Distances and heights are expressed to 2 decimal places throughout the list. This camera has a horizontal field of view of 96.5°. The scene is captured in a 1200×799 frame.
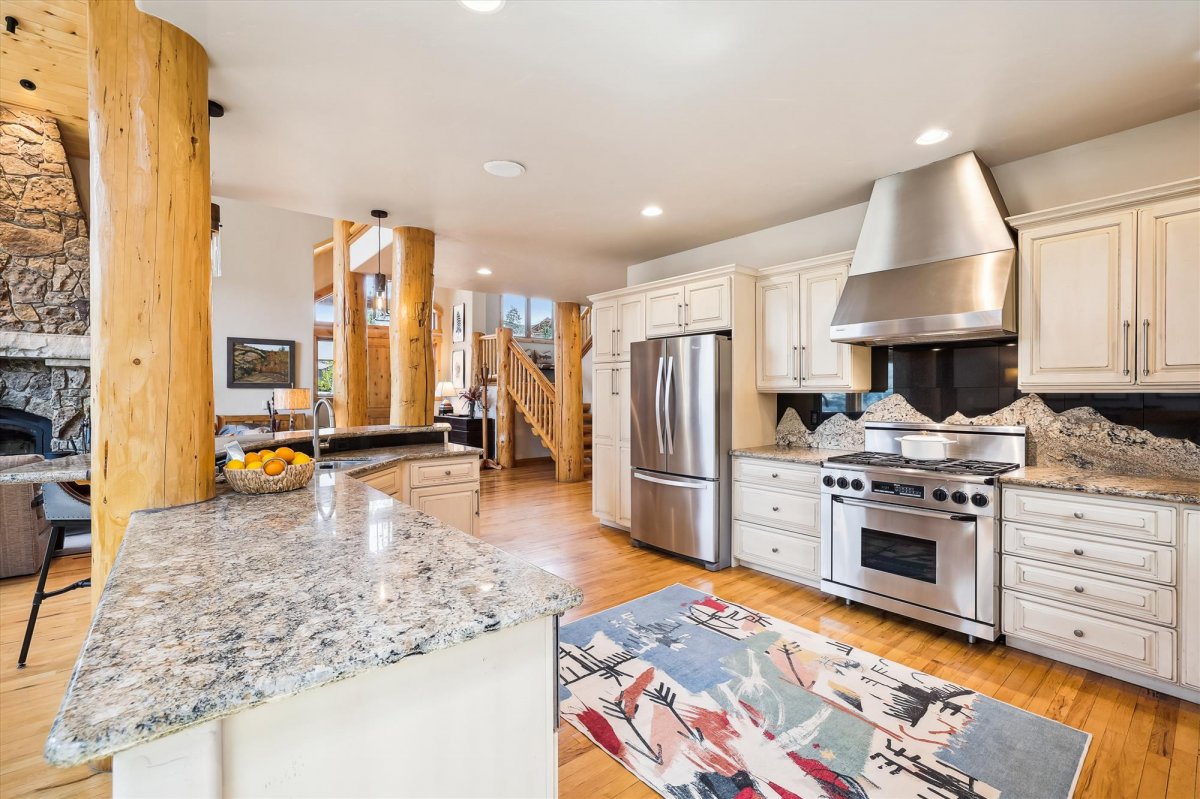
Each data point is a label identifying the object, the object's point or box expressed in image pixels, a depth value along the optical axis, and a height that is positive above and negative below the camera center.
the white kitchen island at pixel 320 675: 0.72 -0.40
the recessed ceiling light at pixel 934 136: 2.68 +1.33
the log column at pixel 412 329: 4.15 +0.53
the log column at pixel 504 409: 8.54 -0.18
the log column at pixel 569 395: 7.50 +0.04
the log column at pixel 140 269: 1.74 +0.43
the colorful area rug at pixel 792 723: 1.80 -1.28
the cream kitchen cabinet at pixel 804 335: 3.56 +0.45
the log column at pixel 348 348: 5.67 +0.55
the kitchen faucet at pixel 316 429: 2.85 -0.17
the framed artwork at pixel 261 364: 7.33 +0.49
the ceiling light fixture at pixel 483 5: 1.77 +1.31
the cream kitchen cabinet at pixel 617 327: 4.63 +0.63
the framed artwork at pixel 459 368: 10.52 +0.60
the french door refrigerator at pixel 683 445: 3.88 -0.37
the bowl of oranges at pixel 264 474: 2.04 -0.30
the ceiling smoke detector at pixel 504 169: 3.06 +1.34
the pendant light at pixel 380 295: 4.22 +0.82
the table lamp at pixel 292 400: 5.12 -0.02
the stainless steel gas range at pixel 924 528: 2.68 -0.72
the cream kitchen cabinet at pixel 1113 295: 2.35 +0.48
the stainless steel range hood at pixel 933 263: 2.77 +0.75
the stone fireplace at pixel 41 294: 3.71 +0.76
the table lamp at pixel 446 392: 9.46 +0.11
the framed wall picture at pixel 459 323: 10.62 +1.51
